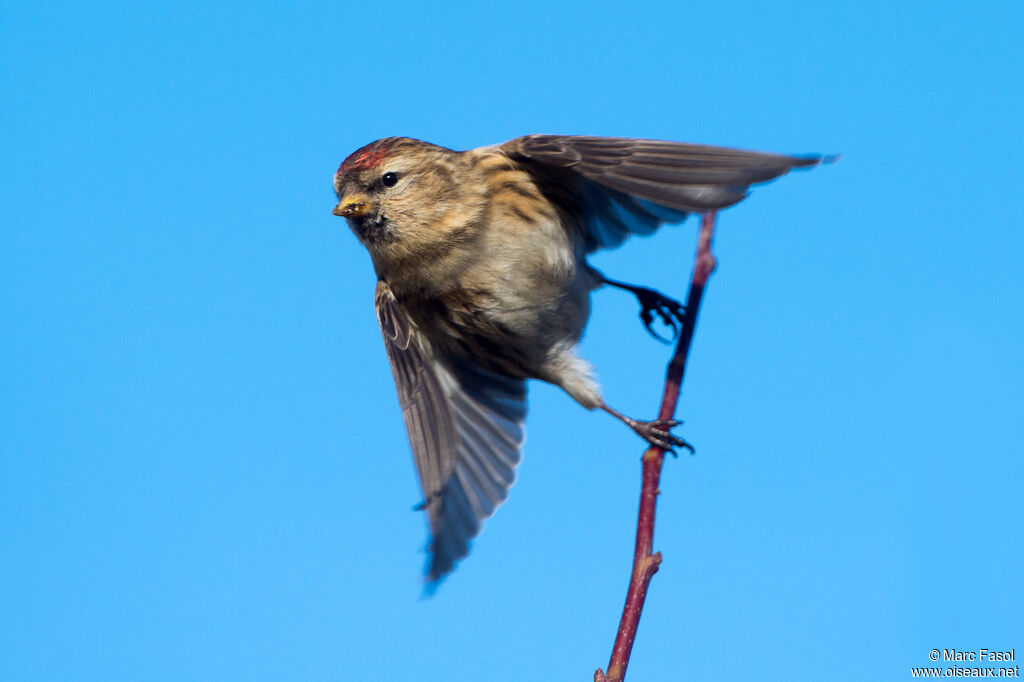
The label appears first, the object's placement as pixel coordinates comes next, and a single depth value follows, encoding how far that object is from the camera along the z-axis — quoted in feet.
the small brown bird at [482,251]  22.34
